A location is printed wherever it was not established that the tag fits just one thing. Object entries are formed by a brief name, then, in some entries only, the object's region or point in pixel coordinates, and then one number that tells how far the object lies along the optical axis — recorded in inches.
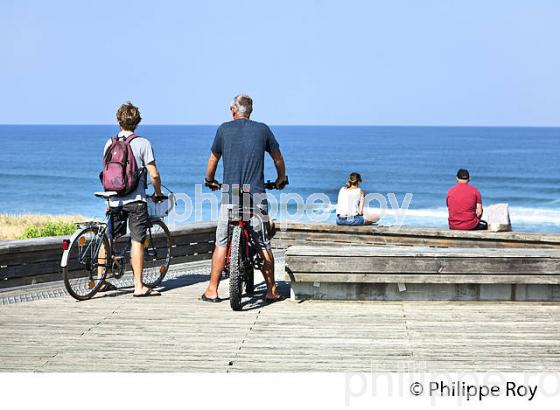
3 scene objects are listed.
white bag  478.0
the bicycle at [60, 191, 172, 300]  323.9
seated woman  514.9
